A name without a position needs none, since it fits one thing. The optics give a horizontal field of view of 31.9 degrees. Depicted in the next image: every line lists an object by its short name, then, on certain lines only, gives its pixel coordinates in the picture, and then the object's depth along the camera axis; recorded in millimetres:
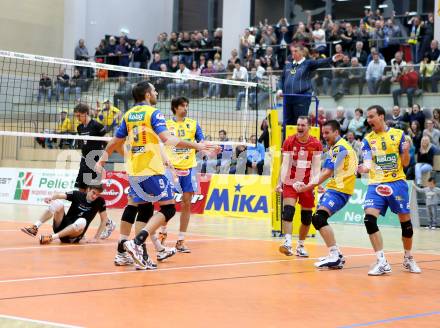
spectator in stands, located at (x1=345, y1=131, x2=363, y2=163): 19172
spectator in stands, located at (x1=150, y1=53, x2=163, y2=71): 27547
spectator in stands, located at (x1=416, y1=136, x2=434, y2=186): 18844
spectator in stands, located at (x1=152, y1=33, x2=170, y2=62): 28734
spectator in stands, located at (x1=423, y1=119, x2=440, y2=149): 19266
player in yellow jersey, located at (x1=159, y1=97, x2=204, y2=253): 11180
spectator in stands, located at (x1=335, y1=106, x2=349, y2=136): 20612
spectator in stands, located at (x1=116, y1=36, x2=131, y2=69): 29188
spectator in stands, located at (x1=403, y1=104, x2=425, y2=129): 19641
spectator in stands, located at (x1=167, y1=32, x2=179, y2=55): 28750
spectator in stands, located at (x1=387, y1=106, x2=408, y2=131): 19562
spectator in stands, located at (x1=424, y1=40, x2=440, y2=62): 21016
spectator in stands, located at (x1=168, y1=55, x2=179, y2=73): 26719
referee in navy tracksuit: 13664
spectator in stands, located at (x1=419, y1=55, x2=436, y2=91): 19989
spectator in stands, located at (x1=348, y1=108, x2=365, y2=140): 20062
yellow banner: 19469
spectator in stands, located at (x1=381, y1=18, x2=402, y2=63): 22906
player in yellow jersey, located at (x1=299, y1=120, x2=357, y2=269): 9578
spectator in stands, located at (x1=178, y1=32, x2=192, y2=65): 28105
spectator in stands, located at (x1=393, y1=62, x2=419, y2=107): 20172
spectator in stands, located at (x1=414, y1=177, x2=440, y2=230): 17922
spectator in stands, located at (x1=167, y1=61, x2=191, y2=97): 21875
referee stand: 13832
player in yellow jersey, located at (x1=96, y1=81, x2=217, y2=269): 8758
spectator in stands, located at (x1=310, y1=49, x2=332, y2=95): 21422
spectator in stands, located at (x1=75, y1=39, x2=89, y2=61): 30812
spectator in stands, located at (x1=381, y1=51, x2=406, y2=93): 20391
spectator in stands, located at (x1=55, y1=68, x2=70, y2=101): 22906
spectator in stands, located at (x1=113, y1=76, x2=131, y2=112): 21312
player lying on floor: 11336
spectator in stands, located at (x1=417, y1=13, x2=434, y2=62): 22234
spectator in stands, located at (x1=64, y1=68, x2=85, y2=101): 22672
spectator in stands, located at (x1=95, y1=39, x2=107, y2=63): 29986
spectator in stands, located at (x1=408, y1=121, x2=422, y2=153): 19344
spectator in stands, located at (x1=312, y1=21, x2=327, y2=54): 23969
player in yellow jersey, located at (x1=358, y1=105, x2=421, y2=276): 9047
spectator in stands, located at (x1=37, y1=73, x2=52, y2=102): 22422
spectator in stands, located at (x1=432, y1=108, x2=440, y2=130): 19395
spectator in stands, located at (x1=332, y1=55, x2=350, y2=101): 21219
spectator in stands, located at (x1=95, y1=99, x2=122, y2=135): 18219
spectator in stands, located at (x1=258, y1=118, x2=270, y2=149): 20734
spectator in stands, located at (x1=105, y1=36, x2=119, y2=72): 29578
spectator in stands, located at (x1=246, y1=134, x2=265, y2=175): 20562
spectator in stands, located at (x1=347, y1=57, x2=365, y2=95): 20953
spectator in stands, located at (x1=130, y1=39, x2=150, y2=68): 28781
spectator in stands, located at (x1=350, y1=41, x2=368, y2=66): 22562
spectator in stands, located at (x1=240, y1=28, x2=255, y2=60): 26844
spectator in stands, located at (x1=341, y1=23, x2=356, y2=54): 23625
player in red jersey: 10820
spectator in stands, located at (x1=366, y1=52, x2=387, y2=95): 20734
